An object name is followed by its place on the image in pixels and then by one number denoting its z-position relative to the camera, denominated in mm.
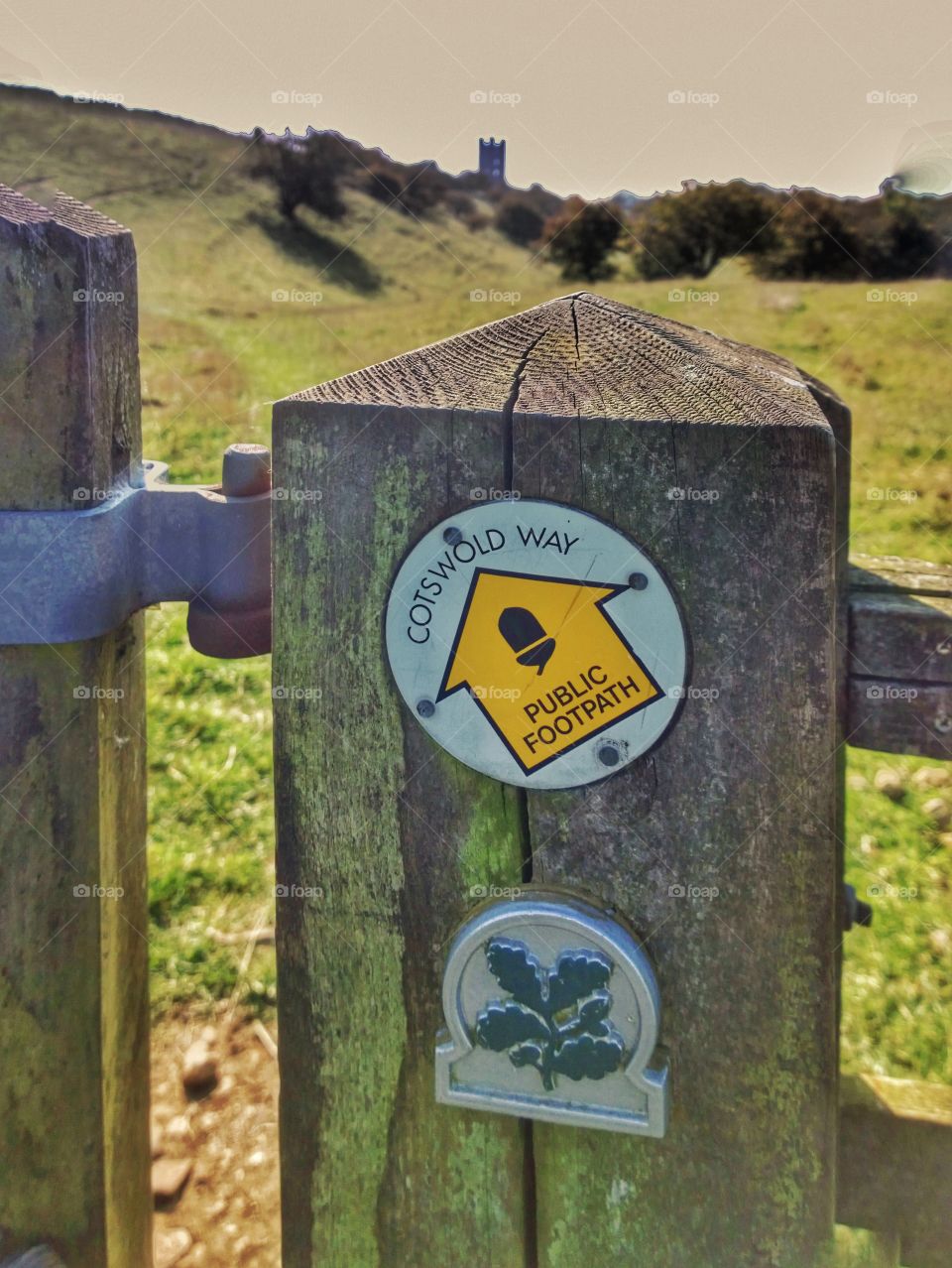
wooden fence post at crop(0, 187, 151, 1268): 319
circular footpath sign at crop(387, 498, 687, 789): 287
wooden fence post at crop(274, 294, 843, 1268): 283
